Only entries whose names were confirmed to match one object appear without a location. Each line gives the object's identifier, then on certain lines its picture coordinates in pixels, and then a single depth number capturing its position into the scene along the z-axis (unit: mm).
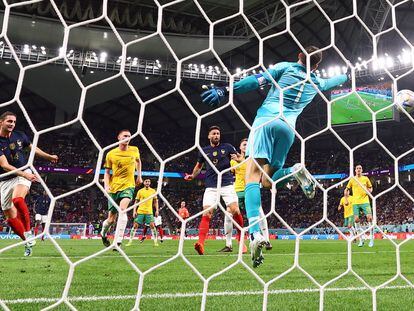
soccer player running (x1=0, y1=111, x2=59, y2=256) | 4172
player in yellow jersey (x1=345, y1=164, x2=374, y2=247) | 9102
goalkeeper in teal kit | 2795
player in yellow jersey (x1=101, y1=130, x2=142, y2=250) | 5637
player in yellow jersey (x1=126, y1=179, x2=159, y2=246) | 9141
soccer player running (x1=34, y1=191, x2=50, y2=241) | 11609
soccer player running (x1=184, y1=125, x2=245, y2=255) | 4984
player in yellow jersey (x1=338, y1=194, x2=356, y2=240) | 10711
